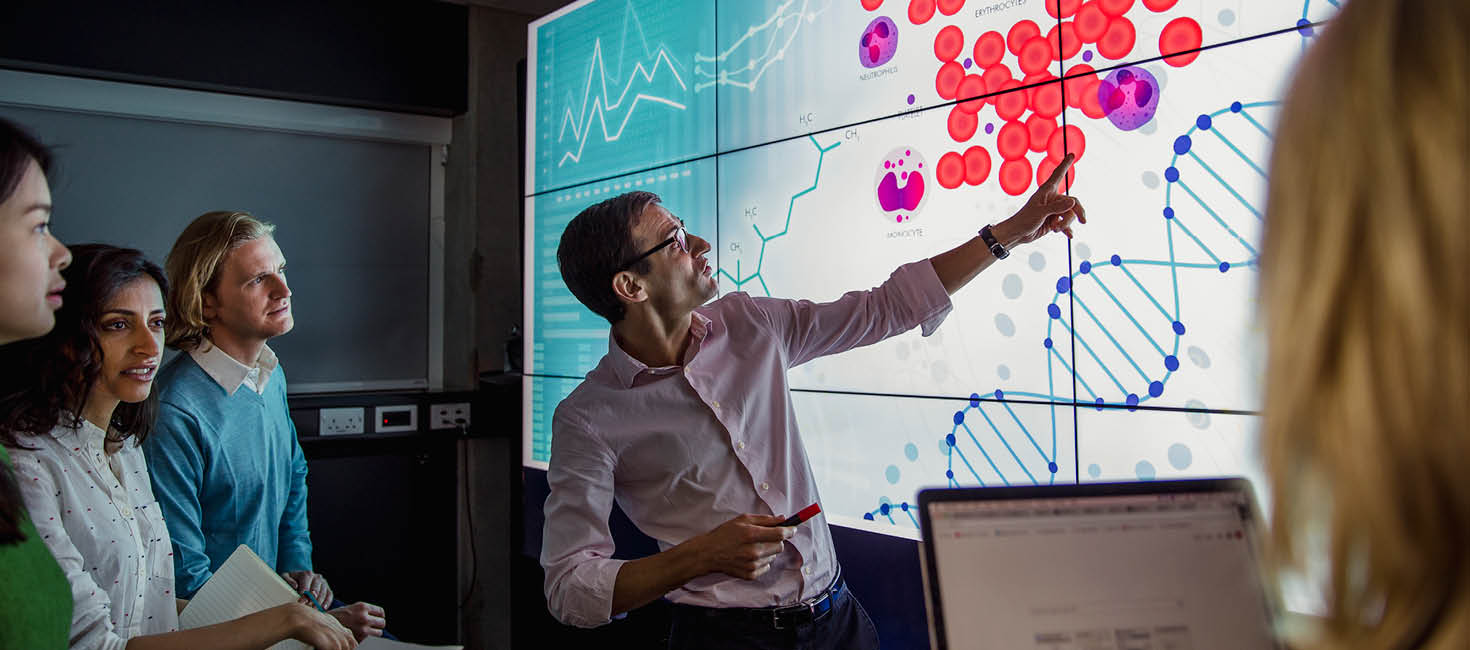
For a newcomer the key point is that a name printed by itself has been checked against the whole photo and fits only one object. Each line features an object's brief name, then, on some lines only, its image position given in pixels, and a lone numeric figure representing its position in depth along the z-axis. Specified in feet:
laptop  2.57
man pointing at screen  4.94
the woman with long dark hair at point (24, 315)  3.32
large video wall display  5.04
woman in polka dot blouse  4.42
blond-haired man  6.33
